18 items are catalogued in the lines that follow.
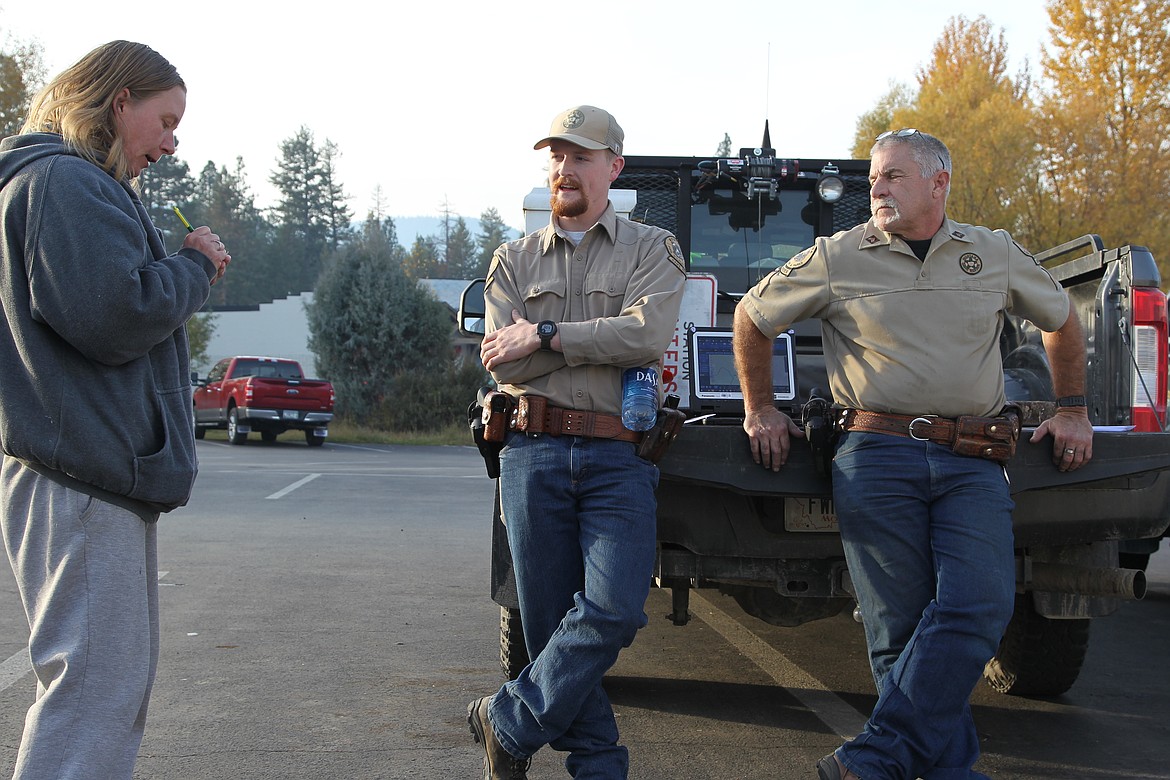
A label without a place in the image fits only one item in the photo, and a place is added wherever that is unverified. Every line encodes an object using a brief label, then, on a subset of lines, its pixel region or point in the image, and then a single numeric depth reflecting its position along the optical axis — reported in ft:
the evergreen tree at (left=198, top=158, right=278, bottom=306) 276.62
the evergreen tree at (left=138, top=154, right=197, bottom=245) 275.59
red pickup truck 80.12
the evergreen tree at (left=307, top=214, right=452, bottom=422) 106.93
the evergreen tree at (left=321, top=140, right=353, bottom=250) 311.68
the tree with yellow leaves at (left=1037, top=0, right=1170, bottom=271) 93.04
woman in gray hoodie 8.64
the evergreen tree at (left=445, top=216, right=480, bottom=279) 347.36
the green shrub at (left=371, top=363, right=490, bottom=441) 98.94
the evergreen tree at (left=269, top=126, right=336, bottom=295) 309.01
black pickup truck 13.06
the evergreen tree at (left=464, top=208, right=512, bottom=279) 343.83
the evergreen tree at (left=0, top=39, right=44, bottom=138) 113.80
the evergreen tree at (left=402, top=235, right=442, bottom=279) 256.11
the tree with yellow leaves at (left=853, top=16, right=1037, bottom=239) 96.68
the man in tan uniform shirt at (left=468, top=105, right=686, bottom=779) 11.13
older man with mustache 11.25
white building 178.60
